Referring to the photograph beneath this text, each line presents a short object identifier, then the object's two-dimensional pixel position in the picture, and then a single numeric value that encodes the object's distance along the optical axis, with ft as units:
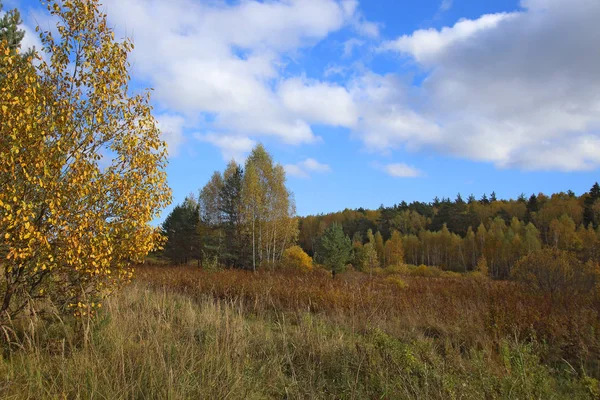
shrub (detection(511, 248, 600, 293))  37.60
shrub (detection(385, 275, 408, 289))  47.36
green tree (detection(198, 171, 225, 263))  111.75
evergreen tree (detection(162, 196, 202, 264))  130.62
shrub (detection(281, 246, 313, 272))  85.10
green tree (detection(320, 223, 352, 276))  116.88
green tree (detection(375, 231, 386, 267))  225.56
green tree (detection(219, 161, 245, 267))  111.14
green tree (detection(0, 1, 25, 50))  34.58
